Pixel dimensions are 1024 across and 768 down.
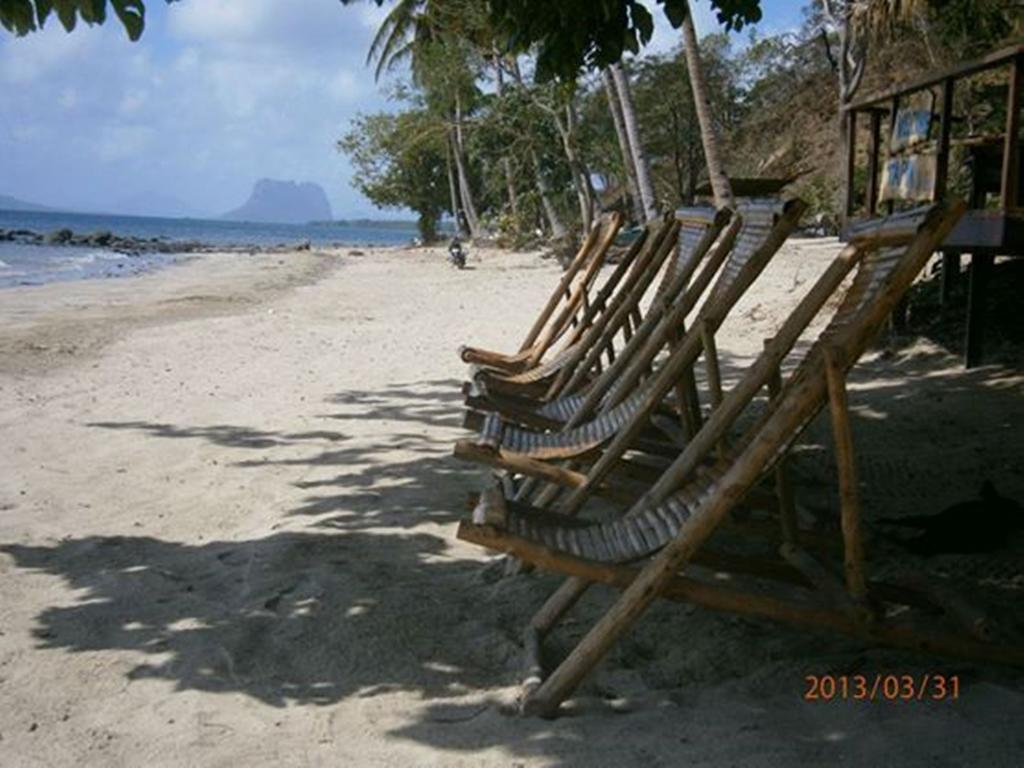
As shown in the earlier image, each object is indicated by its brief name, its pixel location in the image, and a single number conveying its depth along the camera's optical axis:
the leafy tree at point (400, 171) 39.88
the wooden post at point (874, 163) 6.89
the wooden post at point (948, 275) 7.34
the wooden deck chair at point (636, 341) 3.45
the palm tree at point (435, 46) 21.30
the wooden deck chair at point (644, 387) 2.92
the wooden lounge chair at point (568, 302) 5.43
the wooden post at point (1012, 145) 4.54
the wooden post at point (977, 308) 6.01
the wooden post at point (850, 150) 7.22
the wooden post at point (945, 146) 5.16
